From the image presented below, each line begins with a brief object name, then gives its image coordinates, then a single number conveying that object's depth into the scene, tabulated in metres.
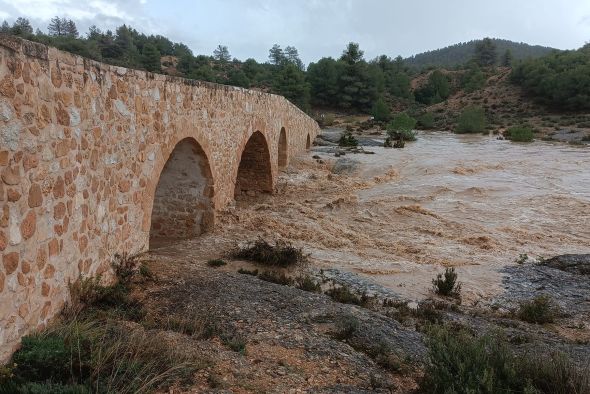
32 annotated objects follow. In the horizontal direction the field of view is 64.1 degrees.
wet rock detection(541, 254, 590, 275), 8.53
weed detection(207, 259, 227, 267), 7.64
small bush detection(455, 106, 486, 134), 37.44
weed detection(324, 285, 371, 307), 6.43
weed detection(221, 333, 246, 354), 4.28
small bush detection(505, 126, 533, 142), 30.06
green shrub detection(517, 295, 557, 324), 6.48
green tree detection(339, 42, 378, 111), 53.69
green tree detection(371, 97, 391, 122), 47.38
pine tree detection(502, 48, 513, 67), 72.84
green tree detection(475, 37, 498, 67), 78.50
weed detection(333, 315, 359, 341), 4.96
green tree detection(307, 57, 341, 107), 54.38
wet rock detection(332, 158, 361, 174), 18.97
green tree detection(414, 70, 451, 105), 60.29
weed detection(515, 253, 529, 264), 9.28
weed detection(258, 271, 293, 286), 6.98
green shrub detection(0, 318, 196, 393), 3.04
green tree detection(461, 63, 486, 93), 56.69
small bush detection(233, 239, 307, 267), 8.16
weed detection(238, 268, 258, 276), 7.30
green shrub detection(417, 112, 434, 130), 43.84
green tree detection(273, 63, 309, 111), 48.00
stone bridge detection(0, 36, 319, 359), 3.33
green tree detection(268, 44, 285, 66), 89.31
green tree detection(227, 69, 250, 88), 52.88
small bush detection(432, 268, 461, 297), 7.47
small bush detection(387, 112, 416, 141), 31.64
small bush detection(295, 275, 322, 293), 6.88
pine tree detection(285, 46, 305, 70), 90.04
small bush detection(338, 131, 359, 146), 28.32
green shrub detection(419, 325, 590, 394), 3.42
